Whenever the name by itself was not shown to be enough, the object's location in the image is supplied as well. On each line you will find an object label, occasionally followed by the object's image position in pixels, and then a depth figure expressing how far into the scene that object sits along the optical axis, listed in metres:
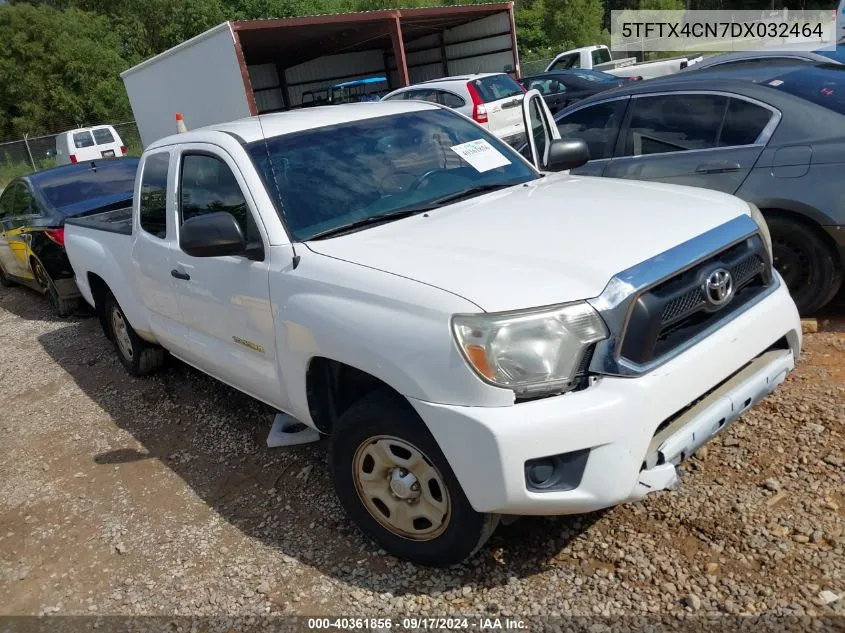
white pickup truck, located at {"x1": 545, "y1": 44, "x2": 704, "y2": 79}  20.36
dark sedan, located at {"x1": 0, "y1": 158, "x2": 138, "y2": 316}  7.56
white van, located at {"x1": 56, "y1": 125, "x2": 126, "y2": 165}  23.14
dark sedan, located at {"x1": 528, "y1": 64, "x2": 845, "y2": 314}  4.50
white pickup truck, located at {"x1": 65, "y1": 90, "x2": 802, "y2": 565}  2.44
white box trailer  17.84
